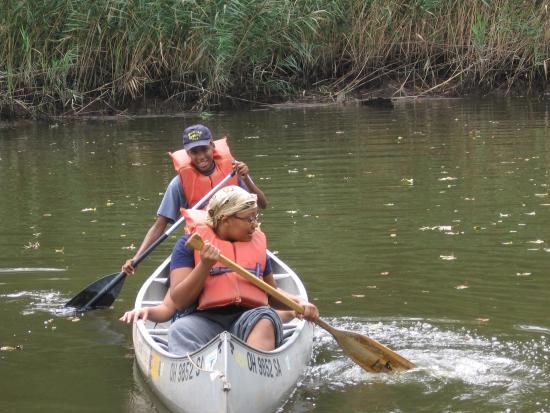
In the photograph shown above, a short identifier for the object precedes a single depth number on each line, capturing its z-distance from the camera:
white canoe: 9.37
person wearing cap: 13.88
